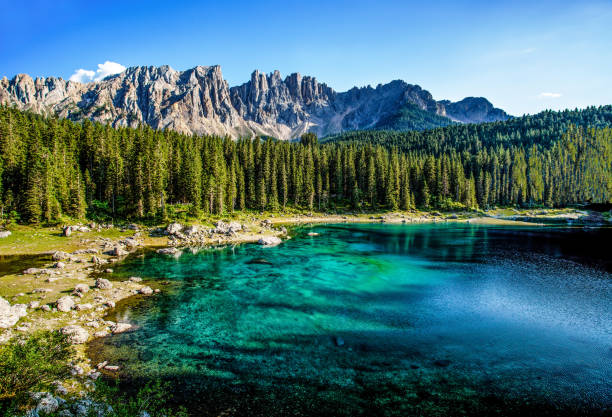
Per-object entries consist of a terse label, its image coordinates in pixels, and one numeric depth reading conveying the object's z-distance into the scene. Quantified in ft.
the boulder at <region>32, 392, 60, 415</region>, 40.38
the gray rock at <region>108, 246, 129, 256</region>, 167.84
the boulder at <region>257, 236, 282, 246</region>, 219.20
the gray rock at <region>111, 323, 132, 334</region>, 79.30
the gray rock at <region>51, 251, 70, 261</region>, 147.23
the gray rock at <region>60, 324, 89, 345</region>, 70.68
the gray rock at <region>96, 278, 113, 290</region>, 108.68
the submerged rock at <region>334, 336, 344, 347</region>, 76.33
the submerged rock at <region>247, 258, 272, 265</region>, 164.34
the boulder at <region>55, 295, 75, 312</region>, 86.94
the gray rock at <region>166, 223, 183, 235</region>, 224.70
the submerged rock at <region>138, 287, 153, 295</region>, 110.14
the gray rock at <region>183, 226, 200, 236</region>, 227.59
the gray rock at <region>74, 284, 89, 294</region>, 101.96
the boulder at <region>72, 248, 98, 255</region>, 159.69
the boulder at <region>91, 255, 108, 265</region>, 146.30
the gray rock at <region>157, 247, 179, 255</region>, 181.59
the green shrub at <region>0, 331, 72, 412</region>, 42.45
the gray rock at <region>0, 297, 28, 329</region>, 74.59
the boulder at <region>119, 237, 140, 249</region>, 191.08
